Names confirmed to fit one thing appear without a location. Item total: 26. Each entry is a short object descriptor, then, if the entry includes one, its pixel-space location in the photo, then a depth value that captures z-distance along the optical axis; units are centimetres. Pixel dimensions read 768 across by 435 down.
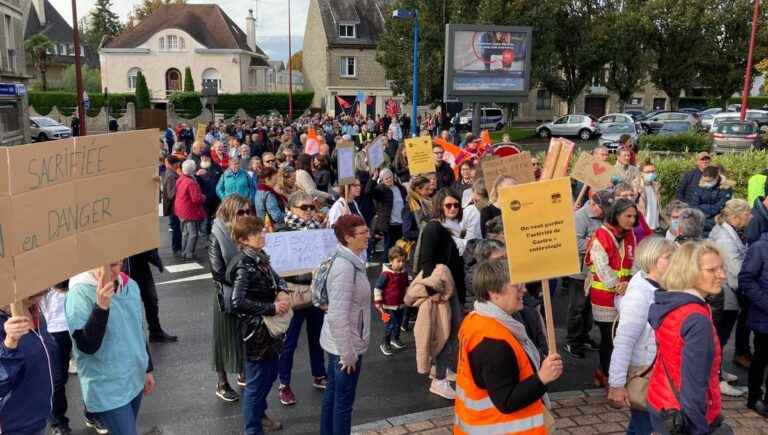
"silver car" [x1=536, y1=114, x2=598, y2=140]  3547
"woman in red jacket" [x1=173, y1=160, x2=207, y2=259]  1038
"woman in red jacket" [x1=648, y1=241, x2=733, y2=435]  317
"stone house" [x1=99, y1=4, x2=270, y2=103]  5641
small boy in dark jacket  658
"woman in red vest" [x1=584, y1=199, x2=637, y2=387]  558
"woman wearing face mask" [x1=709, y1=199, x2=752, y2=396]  579
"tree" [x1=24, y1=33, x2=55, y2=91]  6013
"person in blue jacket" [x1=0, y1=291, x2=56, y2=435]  301
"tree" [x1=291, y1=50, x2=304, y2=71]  9012
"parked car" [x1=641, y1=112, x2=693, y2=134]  3415
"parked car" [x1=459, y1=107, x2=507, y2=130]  3942
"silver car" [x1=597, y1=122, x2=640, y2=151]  2686
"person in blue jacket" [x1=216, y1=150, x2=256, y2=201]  1029
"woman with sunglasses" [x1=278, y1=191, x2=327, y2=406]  561
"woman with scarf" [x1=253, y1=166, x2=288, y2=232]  779
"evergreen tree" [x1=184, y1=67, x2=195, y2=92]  5353
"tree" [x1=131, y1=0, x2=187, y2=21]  7469
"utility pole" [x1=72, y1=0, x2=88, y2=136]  2207
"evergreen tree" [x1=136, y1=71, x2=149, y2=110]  4834
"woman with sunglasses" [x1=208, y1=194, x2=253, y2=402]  508
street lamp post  2019
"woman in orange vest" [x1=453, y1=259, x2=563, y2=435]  305
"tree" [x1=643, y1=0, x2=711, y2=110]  4075
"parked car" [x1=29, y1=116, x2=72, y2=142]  3469
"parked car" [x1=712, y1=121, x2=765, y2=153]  2159
